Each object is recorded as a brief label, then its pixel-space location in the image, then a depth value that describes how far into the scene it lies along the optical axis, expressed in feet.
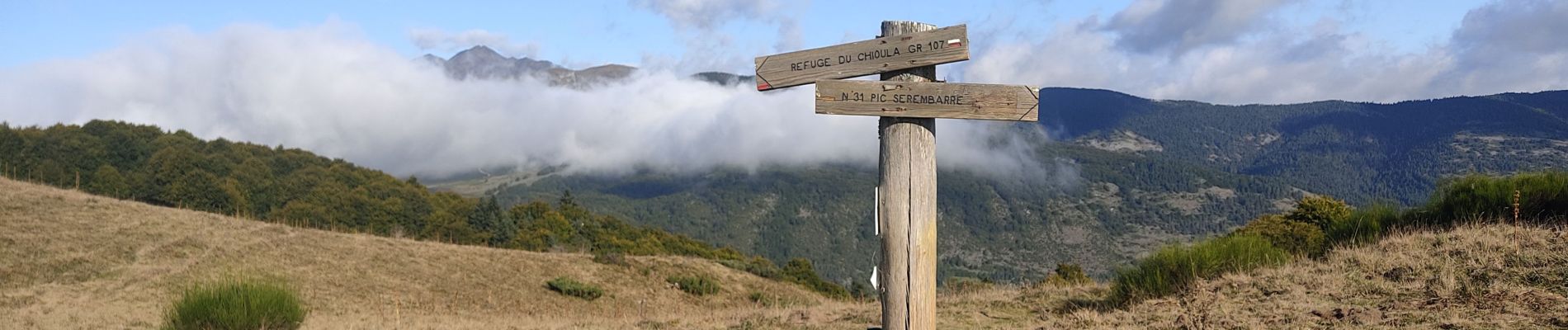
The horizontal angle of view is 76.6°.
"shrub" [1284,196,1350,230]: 62.28
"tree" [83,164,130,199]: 154.40
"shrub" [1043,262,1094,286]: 66.34
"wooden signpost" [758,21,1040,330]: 17.78
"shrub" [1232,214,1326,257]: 41.50
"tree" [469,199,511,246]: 163.94
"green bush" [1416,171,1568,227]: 33.24
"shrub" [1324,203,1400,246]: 37.93
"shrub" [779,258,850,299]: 132.98
